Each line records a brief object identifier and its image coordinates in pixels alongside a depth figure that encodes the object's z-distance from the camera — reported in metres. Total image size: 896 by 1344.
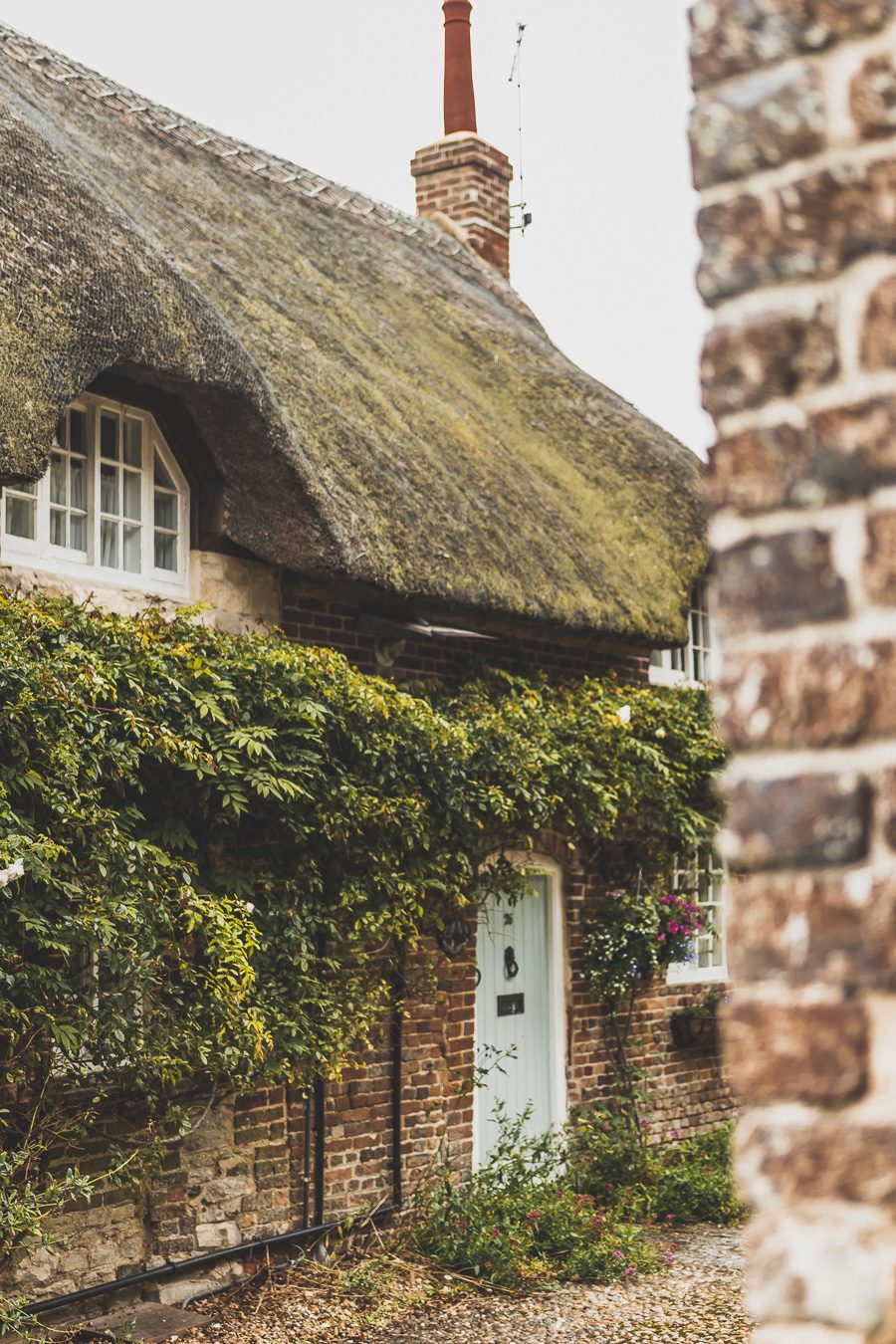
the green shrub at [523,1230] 7.98
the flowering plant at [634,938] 10.43
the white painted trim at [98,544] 7.29
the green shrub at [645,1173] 9.56
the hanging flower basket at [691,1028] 11.42
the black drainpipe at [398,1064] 8.63
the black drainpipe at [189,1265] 6.69
